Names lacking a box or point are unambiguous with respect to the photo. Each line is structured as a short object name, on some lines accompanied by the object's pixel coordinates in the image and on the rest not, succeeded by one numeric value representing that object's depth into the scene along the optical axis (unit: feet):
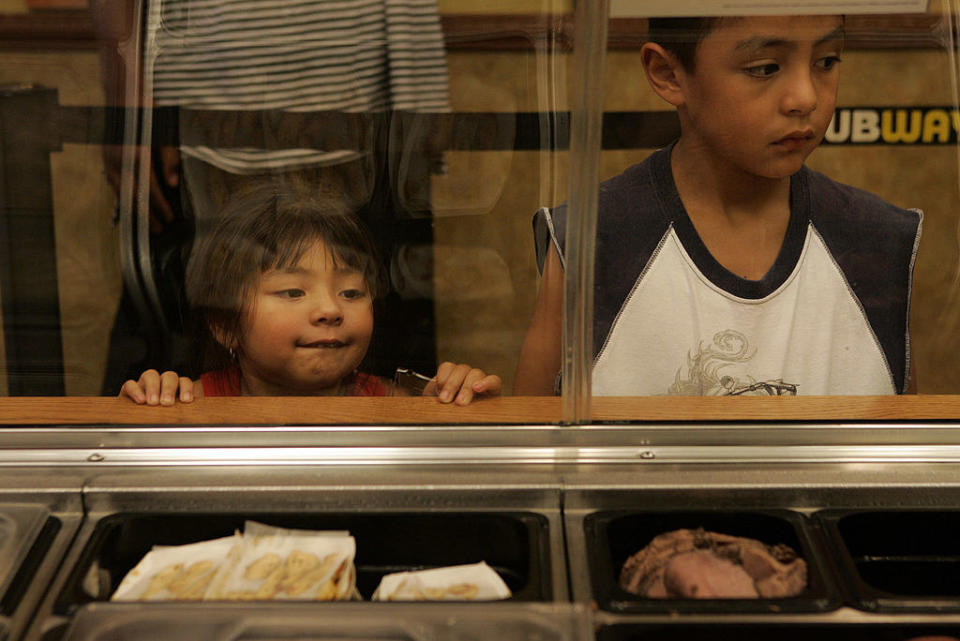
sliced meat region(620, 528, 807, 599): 5.81
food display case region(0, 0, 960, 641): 6.02
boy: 6.26
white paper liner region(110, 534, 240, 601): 5.83
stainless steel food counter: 5.89
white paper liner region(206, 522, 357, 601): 5.83
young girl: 6.31
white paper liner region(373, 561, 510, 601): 5.87
